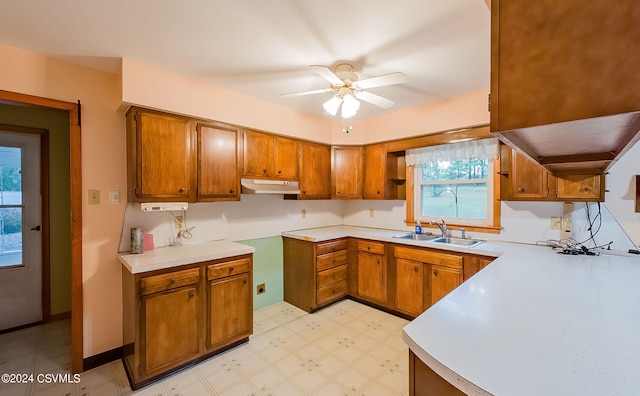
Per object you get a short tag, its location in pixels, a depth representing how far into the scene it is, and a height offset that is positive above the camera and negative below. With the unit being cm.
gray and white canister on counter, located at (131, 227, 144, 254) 229 -40
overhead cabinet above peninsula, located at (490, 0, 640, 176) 55 +30
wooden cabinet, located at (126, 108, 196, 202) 217 +33
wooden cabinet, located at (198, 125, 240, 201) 253 +32
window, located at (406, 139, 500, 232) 296 +14
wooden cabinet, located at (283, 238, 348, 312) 318 -97
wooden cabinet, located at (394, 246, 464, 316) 265 -86
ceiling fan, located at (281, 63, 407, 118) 191 +86
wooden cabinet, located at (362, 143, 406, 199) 357 +31
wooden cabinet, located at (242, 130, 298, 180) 290 +46
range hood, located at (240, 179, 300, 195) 280 +10
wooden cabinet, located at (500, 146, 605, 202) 212 +10
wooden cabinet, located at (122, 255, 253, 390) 196 -98
